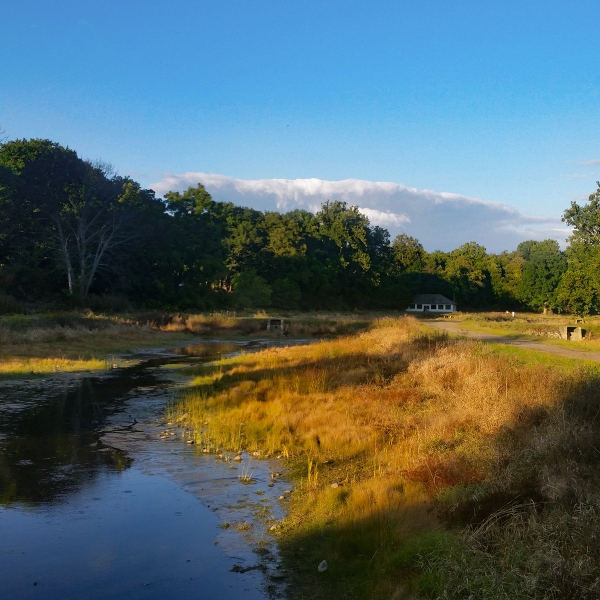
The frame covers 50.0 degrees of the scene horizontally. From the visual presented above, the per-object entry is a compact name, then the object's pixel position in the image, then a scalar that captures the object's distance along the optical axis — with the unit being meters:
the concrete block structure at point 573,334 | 31.88
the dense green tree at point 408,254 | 126.44
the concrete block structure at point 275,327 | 54.25
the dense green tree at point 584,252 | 56.50
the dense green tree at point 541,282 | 110.06
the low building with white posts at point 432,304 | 115.06
